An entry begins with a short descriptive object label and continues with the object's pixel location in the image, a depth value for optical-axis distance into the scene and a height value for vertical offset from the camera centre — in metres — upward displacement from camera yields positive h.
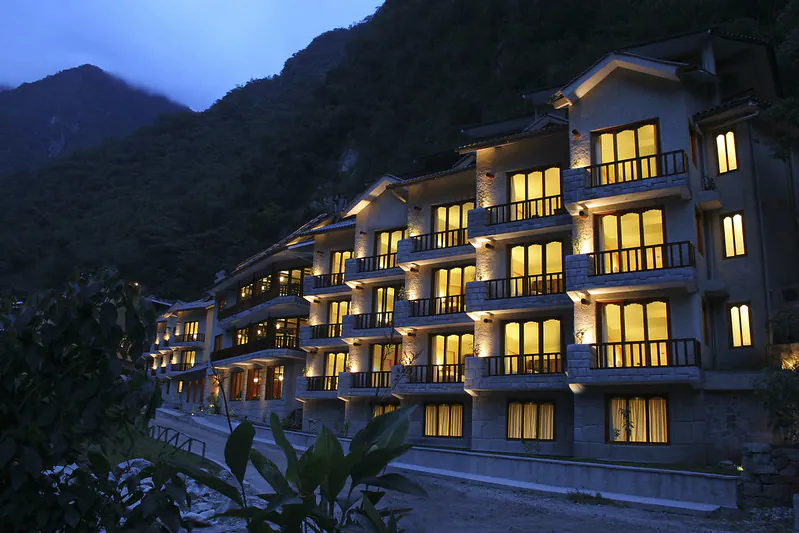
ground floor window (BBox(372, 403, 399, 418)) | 37.46 +0.64
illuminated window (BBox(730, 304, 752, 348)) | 26.56 +3.96
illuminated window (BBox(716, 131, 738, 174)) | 27.92 +10.88
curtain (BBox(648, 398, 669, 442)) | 25.64 +0.35
